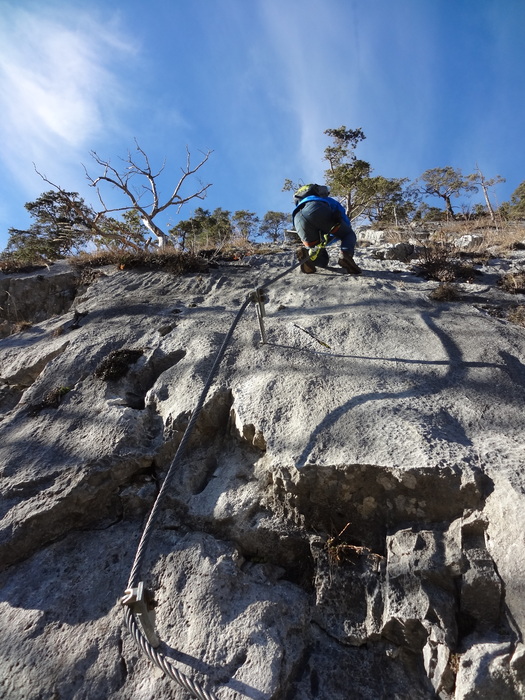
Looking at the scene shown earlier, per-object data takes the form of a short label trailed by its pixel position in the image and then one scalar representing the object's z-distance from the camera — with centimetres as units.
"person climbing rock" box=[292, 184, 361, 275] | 626
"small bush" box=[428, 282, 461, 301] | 555
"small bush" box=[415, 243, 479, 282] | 637
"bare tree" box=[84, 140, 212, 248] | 1276
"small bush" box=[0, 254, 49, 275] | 862
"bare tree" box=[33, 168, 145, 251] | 1120
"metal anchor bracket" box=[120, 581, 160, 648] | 209
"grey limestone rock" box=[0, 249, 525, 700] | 233
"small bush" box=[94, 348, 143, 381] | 466
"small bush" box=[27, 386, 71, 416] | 443
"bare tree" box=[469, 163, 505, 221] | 2295
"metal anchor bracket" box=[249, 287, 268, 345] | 429
